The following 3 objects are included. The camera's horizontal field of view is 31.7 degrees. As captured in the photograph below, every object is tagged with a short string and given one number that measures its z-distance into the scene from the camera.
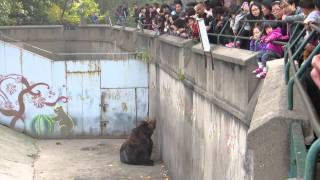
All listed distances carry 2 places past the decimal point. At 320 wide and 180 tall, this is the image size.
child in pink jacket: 6.44
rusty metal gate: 18.64
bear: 14.88
